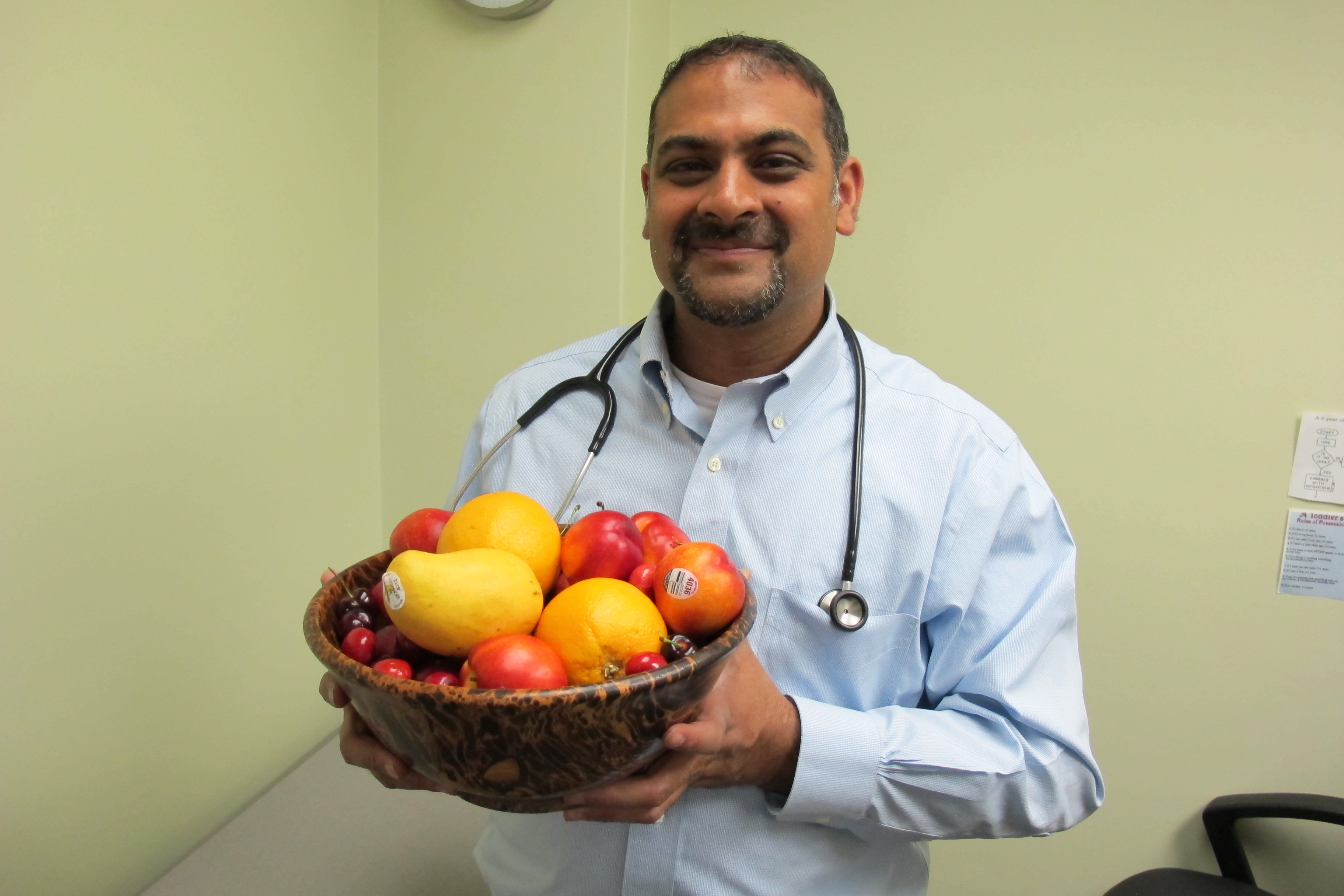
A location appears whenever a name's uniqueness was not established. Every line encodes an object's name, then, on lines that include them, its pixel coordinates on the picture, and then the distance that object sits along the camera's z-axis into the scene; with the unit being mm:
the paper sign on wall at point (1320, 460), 1495
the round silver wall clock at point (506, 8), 1544
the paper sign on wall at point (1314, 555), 1520
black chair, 1422
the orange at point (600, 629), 590
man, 865
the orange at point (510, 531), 684
